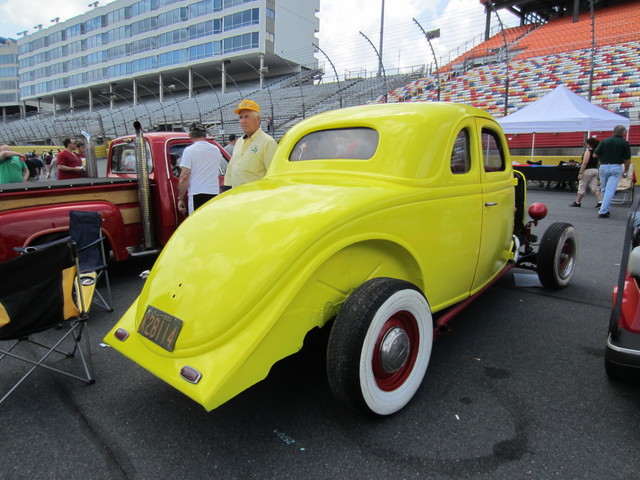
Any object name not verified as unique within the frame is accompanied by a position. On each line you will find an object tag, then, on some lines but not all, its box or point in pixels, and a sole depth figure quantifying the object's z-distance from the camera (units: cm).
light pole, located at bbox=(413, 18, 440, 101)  1636
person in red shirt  693
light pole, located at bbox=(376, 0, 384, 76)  2720
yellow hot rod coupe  191
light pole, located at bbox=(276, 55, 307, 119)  4377
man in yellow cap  410
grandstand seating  1939
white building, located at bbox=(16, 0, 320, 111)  4316
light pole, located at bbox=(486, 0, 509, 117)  1680
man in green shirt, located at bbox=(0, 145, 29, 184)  646
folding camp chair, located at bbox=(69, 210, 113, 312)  375
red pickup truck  384
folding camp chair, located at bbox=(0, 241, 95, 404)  233
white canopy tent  1125
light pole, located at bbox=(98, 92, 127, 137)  5527
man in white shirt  467
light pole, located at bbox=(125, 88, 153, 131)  5252
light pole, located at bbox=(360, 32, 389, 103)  1603
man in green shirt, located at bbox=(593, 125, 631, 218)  820
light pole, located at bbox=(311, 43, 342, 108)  1696
